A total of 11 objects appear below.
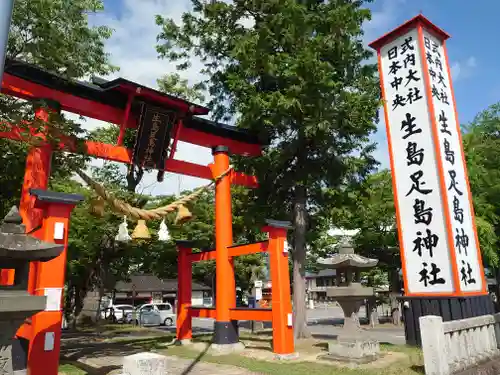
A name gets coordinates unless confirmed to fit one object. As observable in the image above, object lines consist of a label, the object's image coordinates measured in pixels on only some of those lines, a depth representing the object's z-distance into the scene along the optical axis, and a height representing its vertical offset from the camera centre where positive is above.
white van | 30.78 -2.16
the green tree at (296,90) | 12.22 +6.07
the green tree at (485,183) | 17.06 +4.36
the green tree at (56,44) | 8.83 +5.87
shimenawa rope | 8.44 +1.82
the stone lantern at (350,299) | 9.92 -0.44
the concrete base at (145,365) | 5.36 -1.03
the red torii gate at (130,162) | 8.06 +2.63
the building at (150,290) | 47.21 -0.37
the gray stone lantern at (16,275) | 6.00 +0.24
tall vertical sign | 10.59 +3.16
